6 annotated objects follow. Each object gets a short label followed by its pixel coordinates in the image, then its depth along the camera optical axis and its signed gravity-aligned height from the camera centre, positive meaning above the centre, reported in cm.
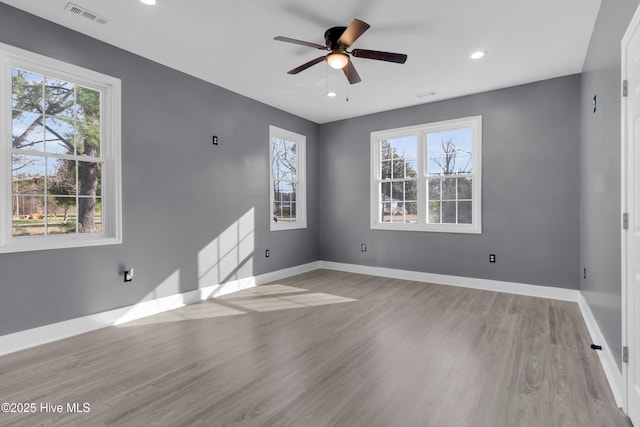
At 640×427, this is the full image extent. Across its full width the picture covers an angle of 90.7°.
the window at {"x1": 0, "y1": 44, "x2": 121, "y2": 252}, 270 +57
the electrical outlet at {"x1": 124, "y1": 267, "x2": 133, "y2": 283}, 339 -65
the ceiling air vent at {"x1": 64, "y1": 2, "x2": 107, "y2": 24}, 267 +176
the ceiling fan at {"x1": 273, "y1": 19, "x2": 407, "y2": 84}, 276 +146
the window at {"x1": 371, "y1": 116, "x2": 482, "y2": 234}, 481 +58
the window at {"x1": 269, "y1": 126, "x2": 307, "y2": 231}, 541 +62
